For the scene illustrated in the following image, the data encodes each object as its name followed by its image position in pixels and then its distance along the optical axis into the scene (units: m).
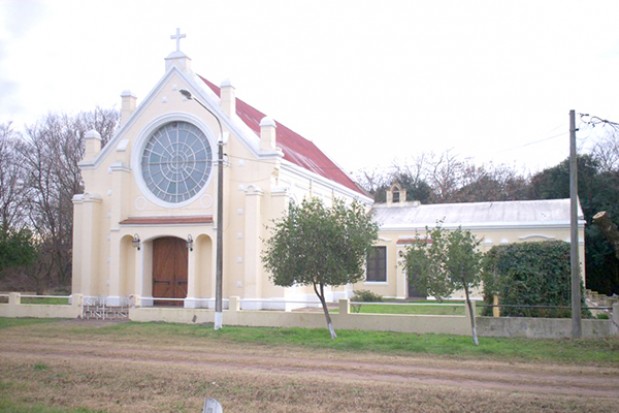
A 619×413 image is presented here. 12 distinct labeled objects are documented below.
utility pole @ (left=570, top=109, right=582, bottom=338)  18.22
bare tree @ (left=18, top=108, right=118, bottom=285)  49.41
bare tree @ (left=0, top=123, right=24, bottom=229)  47.50
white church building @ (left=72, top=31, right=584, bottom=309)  27.81
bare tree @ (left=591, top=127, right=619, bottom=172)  48.26
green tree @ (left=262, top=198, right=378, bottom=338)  19.80
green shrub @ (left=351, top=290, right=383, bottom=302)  33.73
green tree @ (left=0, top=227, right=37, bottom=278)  29.47
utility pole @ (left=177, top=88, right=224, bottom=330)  21.42
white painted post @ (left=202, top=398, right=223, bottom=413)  6.47
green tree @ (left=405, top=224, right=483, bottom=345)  18.36
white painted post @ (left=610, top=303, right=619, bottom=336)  18.31
